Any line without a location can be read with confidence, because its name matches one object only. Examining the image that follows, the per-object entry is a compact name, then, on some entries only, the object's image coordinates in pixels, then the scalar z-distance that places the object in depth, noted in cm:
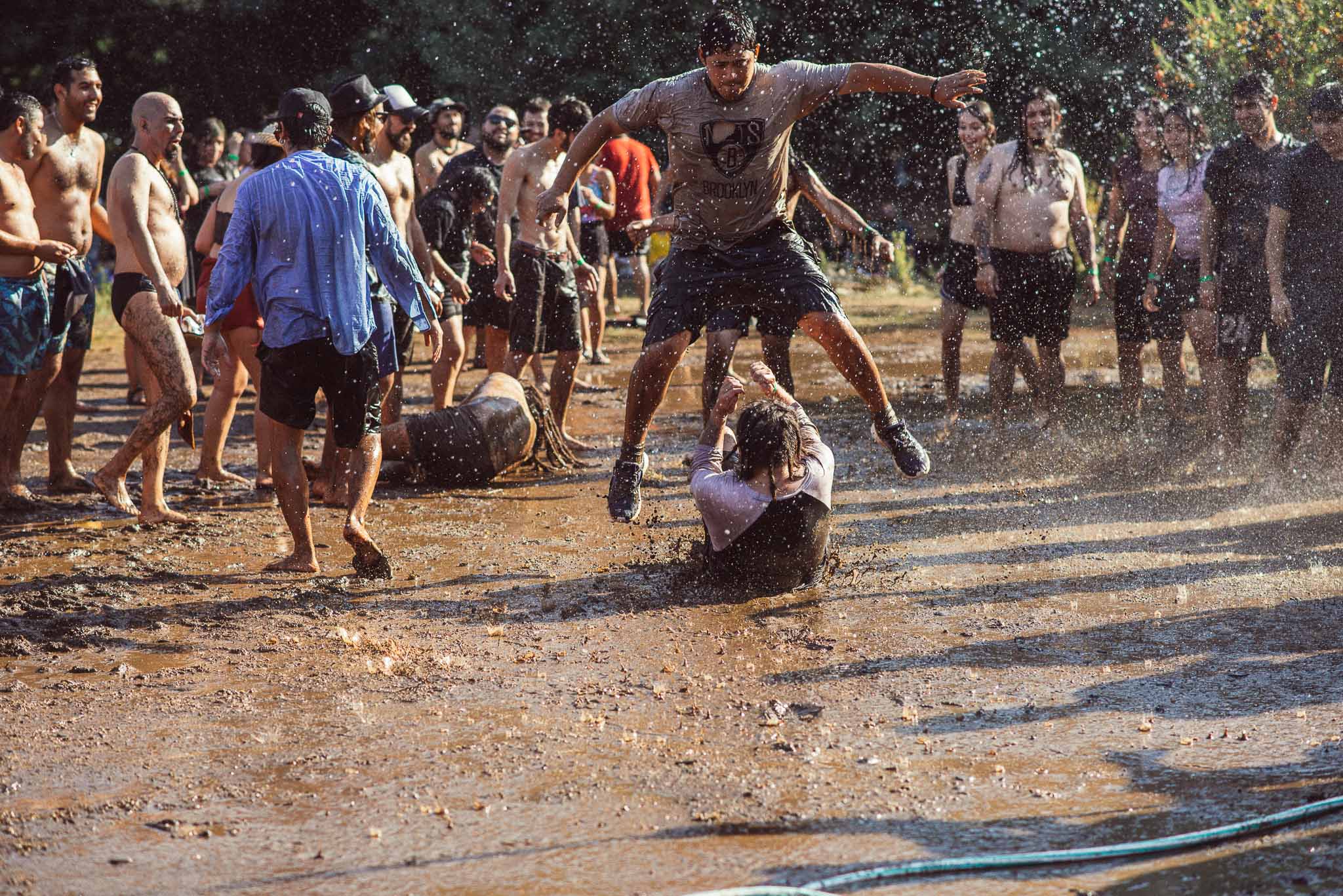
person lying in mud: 1602
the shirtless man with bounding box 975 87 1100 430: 1737
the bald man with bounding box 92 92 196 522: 1363
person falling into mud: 1096
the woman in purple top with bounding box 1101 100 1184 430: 1716
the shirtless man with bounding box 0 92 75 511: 1398
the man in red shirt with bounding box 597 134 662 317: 2633
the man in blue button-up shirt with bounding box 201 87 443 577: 1162
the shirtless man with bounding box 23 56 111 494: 1443
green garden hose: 652
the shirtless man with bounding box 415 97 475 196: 2150
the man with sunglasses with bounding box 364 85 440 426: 1535
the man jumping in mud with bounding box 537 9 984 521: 1157
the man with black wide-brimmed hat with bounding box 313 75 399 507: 1292
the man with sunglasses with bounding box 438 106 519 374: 1877
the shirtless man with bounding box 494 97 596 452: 1761
